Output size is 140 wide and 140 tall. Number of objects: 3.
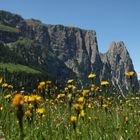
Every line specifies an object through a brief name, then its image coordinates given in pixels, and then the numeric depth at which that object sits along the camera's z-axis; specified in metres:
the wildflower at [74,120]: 3.46
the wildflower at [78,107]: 3.81
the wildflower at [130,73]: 5.38
